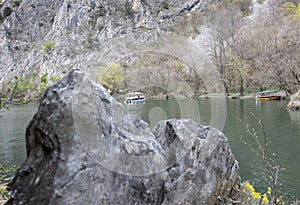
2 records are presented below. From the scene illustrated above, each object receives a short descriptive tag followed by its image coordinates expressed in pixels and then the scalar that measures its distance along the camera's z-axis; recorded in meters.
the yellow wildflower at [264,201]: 5.18
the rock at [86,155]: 2.92
